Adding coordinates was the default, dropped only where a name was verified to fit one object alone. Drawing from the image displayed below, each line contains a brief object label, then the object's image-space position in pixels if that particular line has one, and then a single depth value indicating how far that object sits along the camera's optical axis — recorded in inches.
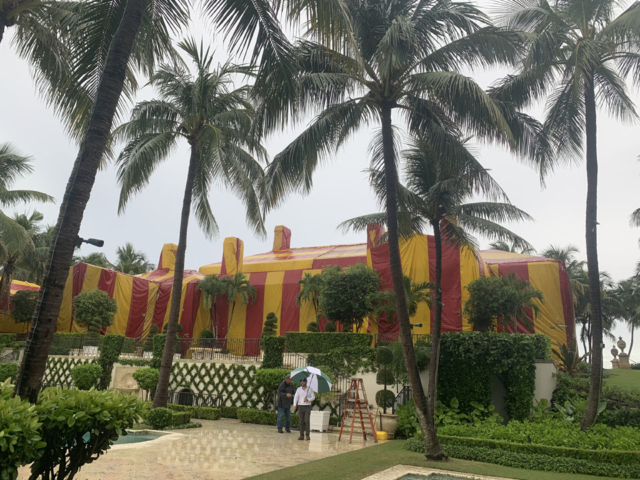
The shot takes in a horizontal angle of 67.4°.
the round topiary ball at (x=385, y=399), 530.6
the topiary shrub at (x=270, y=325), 892.0
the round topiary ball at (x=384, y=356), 571.8
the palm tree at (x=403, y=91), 361.1
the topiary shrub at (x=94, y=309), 994.1
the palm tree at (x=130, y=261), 1563.7
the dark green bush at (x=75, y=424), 165.6
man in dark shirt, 502.0
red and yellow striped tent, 818.8
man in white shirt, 460.8
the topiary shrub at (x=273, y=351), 614.9
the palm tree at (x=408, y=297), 658.2
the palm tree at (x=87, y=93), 183.0
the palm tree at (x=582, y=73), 404.8
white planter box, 506.3
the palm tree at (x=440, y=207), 431.8
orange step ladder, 462.0
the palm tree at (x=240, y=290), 1082.7
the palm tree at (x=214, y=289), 1090.7
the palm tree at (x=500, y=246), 1266.0
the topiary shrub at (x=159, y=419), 481.1
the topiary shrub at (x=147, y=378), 568.7
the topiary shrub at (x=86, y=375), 695.1
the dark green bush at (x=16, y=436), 137.1
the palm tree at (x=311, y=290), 932.0
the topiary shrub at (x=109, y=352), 730.2
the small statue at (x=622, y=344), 1278.1
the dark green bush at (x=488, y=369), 510.6
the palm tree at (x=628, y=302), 1519.3
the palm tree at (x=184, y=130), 511.2
